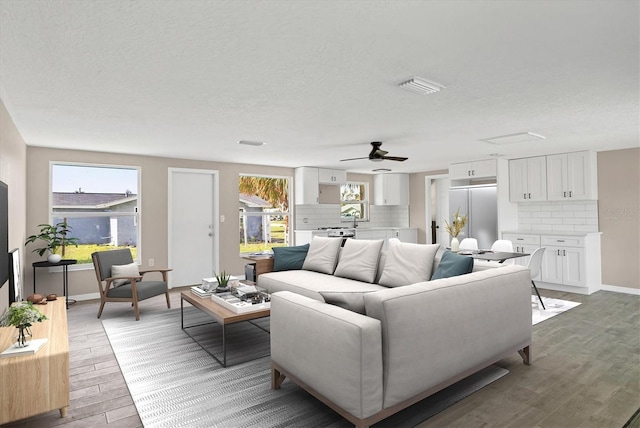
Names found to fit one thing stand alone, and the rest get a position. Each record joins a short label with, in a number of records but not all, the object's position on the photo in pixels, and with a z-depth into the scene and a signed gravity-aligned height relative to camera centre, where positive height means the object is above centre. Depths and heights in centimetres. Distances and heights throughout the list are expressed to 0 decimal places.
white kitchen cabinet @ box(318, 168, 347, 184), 797 +91
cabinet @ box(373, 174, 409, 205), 911 +67
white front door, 653 -11
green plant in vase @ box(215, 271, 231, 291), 399 -71
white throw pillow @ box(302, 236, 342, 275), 476 -50
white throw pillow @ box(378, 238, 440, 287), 363 -49
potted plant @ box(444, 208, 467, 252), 498 -23
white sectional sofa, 202 -76
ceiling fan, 509 +85
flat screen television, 298 -10
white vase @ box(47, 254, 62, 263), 494 -50
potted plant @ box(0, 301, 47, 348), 231 -61
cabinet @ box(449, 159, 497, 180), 695 +90
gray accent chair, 446 -84
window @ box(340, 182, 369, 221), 909 +37
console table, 215 -97
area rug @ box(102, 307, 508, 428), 229 -124
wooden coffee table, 312 -83
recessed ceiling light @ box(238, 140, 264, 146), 508 +106
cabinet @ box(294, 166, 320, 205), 771 +67
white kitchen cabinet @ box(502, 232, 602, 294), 575 -75
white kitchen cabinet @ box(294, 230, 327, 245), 766 -36
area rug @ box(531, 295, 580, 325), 446 -123
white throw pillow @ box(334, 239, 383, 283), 423 -52
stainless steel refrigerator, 684 +8
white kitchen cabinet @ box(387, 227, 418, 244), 888 -43
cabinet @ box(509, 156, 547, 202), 658 +65
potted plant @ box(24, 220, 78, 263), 499 -25
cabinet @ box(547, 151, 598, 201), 605 +64
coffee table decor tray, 328 -78
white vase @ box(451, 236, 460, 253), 496 -41
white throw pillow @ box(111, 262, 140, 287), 468 -66
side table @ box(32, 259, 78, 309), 484 -68
